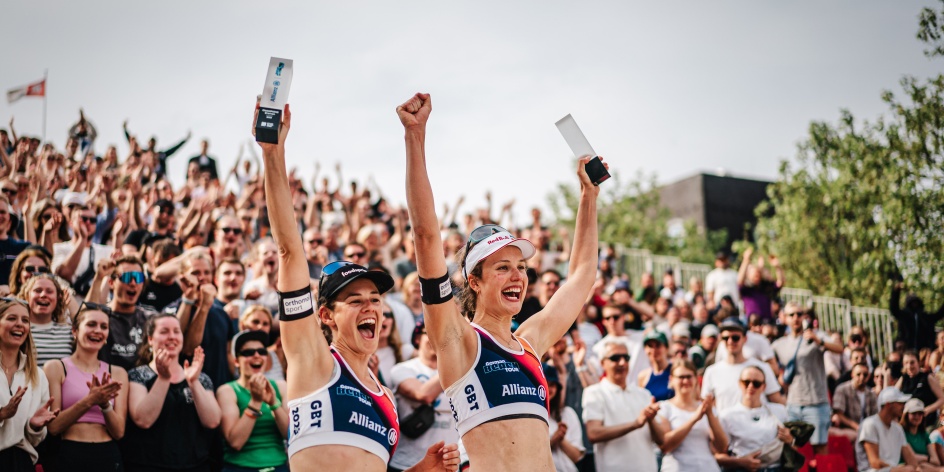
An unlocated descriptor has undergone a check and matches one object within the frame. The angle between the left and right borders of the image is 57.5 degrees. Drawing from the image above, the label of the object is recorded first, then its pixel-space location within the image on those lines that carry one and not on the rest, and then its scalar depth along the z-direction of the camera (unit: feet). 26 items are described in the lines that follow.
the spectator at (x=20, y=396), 20.67
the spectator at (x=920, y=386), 42.84
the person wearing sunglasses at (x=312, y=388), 12.98
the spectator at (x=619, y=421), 29.78
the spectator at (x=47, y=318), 24.08
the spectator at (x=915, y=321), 50.26
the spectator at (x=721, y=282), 53.36
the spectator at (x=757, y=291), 49.52
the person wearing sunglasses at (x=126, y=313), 25.70
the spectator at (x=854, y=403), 40.93
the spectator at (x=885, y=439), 38.11
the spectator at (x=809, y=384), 39.86
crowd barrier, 64.90
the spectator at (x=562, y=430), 29.14
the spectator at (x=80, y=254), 29.78
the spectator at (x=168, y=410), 22.84
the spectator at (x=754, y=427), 32.55
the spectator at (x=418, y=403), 26.66
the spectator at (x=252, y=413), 23.68
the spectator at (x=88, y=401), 21.79
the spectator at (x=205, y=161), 58.44
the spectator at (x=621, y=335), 37.22
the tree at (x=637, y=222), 118.42
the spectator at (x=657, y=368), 34.50
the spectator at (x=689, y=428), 30.60
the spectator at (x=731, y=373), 34.45
